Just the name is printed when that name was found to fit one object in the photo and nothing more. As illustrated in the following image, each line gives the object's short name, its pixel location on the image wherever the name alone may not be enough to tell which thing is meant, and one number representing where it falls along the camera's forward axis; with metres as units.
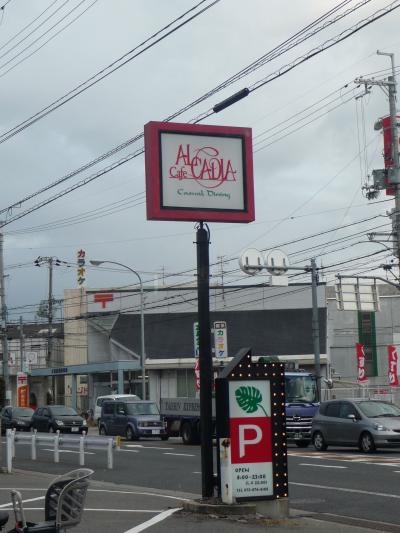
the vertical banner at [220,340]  39.90
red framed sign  13.39
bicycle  8.02
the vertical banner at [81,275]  74.26
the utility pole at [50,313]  67.50
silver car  26.17
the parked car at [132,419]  38.56
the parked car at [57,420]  42.72
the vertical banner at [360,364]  46.23
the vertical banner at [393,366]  42.82
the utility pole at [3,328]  40.09
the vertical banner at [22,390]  58.72
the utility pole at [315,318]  37.09
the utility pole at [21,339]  63.09
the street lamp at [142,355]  46.69
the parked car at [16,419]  46.81
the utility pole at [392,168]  32.44
